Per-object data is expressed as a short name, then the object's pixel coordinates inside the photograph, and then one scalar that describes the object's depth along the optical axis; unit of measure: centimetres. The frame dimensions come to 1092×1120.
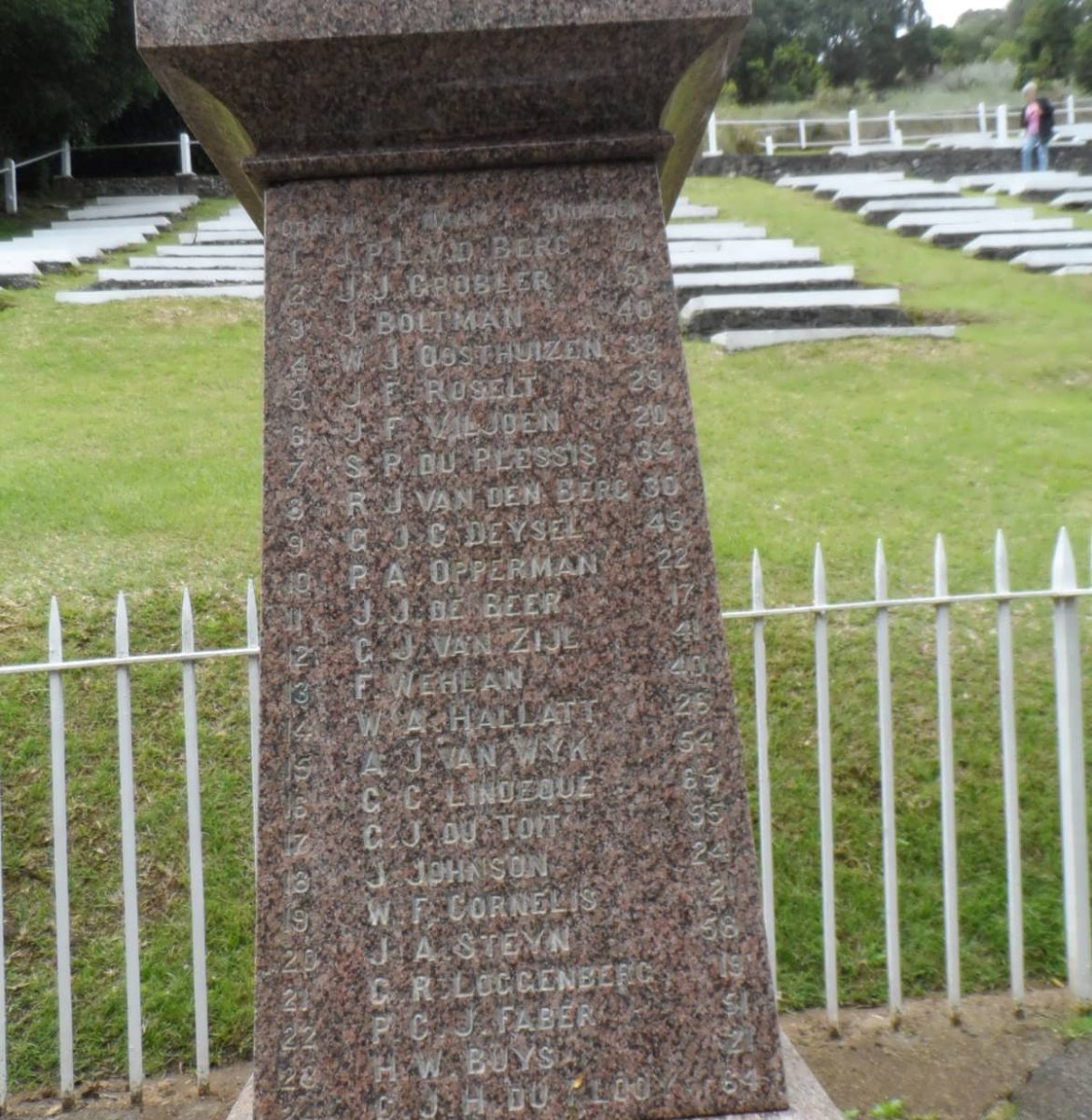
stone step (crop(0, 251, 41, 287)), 1362
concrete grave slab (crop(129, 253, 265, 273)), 1463
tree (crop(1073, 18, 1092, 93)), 3491
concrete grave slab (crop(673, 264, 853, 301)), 1241
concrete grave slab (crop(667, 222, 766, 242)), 1592
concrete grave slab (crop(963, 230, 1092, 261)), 1534
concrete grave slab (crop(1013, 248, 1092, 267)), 1425
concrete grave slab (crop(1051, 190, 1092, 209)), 1933
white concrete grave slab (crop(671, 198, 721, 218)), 1817
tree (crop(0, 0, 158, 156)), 1788
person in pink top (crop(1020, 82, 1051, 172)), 2281
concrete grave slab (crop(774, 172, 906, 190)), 2203
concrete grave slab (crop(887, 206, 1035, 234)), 1731
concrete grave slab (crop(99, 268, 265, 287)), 1359
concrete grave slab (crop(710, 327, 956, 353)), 1064
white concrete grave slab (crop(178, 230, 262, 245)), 1689
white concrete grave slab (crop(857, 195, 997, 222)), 1858
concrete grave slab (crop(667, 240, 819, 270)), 1375
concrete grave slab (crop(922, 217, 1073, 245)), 1638
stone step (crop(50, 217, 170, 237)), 1831
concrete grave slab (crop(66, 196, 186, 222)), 2045
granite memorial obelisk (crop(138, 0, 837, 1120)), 238
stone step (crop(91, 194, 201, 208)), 2209
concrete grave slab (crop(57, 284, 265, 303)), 1272
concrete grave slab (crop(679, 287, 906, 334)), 1125
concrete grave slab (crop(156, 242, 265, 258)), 1560
